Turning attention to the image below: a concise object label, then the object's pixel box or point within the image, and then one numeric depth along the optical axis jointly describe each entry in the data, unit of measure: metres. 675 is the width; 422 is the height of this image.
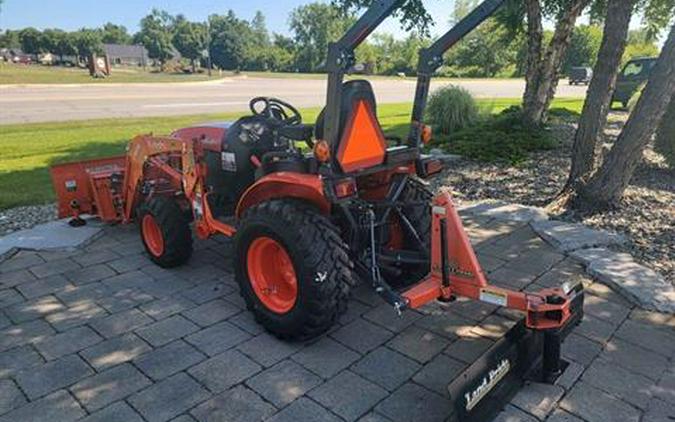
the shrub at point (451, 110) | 11.52
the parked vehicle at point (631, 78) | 16.42
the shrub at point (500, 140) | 8.54
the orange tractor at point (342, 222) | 2.60
